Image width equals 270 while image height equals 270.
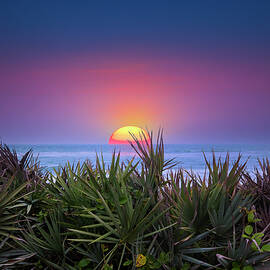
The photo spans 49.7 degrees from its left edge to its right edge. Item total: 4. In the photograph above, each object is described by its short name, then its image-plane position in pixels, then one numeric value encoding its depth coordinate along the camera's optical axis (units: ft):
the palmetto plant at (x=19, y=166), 12.34
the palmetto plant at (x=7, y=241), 9.32
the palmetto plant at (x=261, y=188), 11.53
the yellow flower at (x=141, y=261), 8.20
